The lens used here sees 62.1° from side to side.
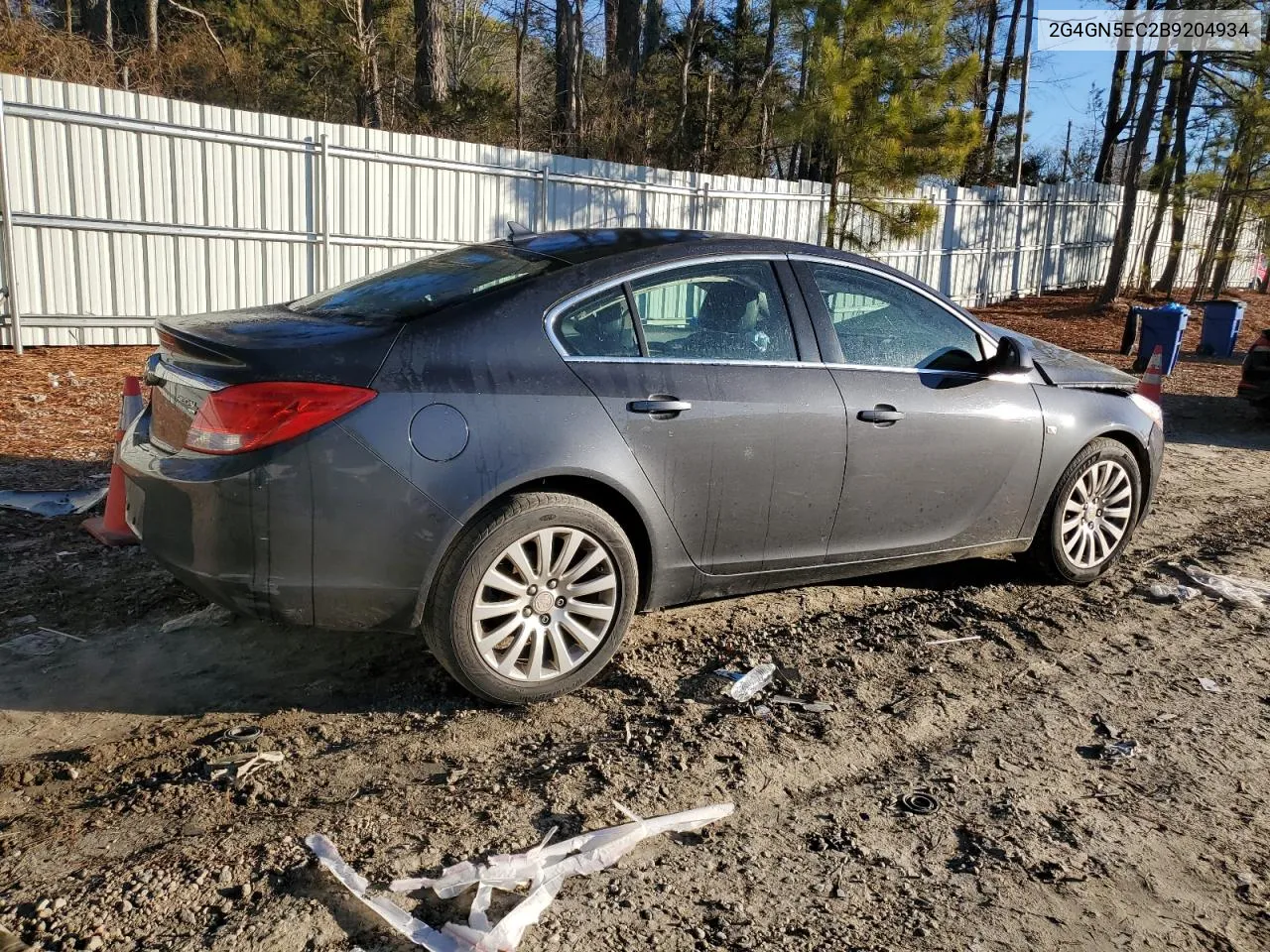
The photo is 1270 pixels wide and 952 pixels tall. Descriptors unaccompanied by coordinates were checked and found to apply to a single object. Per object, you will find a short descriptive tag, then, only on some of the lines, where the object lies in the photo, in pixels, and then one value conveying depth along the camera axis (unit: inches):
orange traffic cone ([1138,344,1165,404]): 308.3
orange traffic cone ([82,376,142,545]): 171.2
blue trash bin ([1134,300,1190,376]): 546.0
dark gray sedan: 131.6
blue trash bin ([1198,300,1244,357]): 644.1
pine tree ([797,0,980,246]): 601.6
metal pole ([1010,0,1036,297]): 962.3
